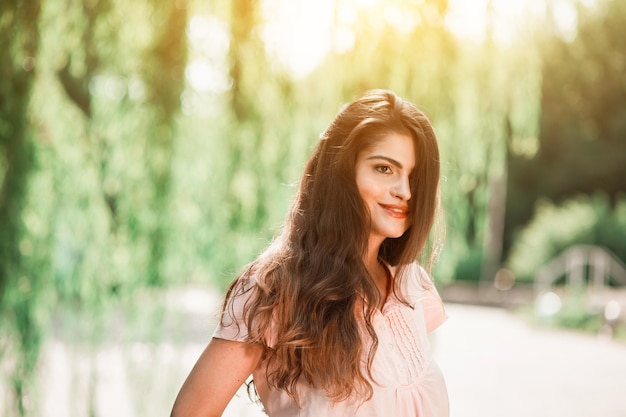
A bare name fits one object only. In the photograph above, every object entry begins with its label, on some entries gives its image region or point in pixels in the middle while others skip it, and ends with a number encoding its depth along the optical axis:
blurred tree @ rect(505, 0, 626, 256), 23.70
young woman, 1.58
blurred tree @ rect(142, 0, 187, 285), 4.14
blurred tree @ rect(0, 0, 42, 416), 3.87
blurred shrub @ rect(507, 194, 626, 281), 19.08
